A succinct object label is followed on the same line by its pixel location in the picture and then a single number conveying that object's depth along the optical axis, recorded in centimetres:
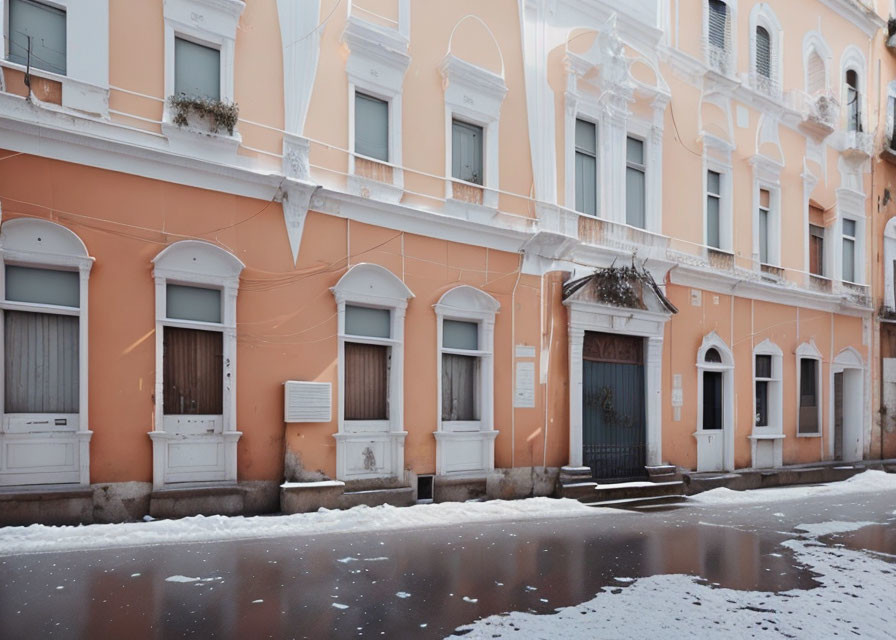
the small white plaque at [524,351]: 1181
